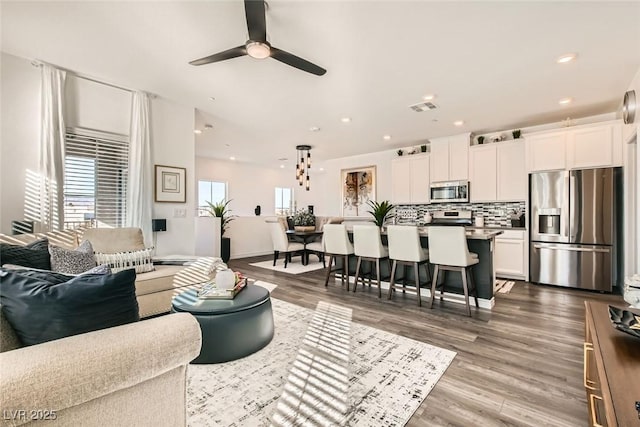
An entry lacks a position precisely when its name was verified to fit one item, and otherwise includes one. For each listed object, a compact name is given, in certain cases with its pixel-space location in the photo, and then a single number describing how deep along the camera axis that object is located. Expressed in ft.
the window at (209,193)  24.90
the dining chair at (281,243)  20.04
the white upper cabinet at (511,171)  15.99
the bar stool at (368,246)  12.90
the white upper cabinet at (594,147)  13.02
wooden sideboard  2.69
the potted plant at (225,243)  21.91
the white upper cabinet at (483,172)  16.94
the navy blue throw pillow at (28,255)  5.88
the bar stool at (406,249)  11.64
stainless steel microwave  17.87
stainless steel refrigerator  13.05
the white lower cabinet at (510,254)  15.46
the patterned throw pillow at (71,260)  6.77
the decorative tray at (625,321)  4.02
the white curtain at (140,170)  11.94
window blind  10.75
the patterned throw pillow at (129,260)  9.00
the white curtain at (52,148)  9.85
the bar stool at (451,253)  10.48
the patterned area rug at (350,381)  5.23
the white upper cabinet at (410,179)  19.71
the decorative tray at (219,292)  7.66
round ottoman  6.87
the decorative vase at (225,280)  7.86
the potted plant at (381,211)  21.61
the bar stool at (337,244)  14.08
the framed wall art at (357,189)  23.29
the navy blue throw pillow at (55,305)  3.16
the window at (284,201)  32.07
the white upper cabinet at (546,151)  14.39
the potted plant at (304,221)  23.07
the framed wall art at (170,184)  12.86
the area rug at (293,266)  18.80
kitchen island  11.21
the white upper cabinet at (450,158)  17.95
